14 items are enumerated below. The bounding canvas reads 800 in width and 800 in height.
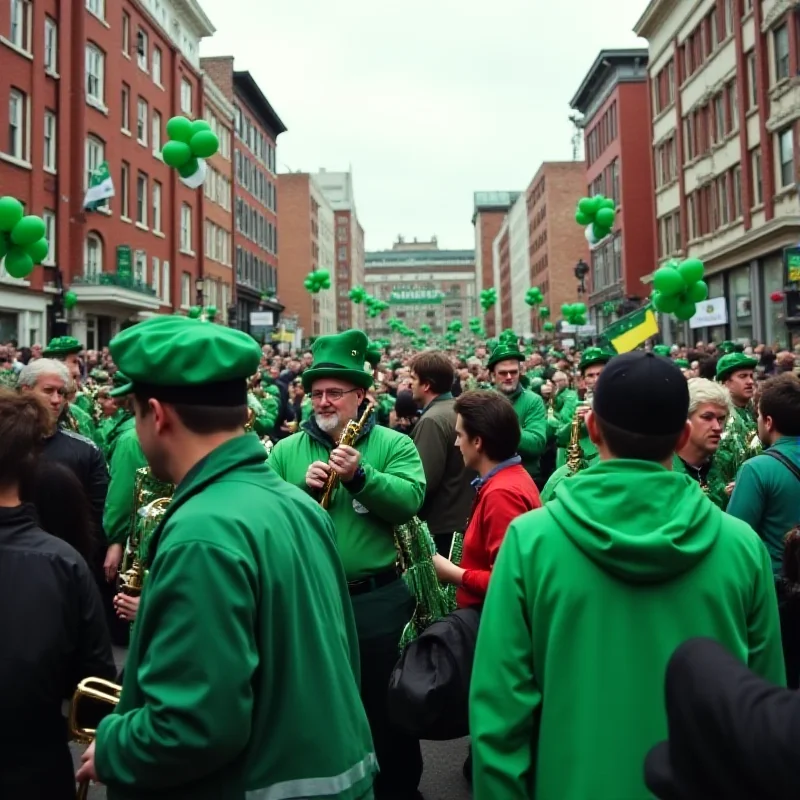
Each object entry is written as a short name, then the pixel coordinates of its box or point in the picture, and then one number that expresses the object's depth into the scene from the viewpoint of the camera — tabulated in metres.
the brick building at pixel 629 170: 50.00
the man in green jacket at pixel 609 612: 2.14
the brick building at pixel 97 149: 27.98
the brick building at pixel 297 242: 83.81
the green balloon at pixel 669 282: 16.58
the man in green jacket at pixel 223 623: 1.92
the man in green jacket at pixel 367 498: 3.91
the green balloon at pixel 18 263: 13.64
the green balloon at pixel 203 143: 16.19
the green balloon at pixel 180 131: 16.35
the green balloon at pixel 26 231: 13.70
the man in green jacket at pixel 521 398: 7.25
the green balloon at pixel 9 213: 13.58
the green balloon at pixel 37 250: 14.16
